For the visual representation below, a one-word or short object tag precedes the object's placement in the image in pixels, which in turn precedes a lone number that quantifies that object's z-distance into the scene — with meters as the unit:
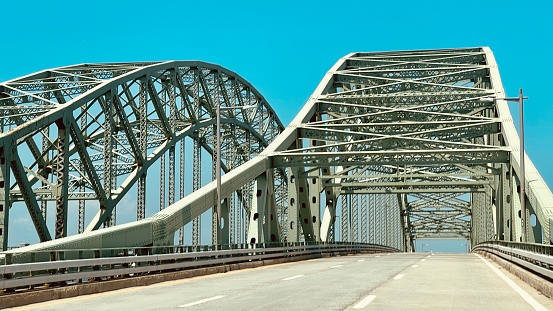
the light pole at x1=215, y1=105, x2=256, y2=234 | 28.20
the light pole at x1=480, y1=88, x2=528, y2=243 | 30.44
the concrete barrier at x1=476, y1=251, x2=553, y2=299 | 15.10
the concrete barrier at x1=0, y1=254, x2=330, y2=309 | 13.68
